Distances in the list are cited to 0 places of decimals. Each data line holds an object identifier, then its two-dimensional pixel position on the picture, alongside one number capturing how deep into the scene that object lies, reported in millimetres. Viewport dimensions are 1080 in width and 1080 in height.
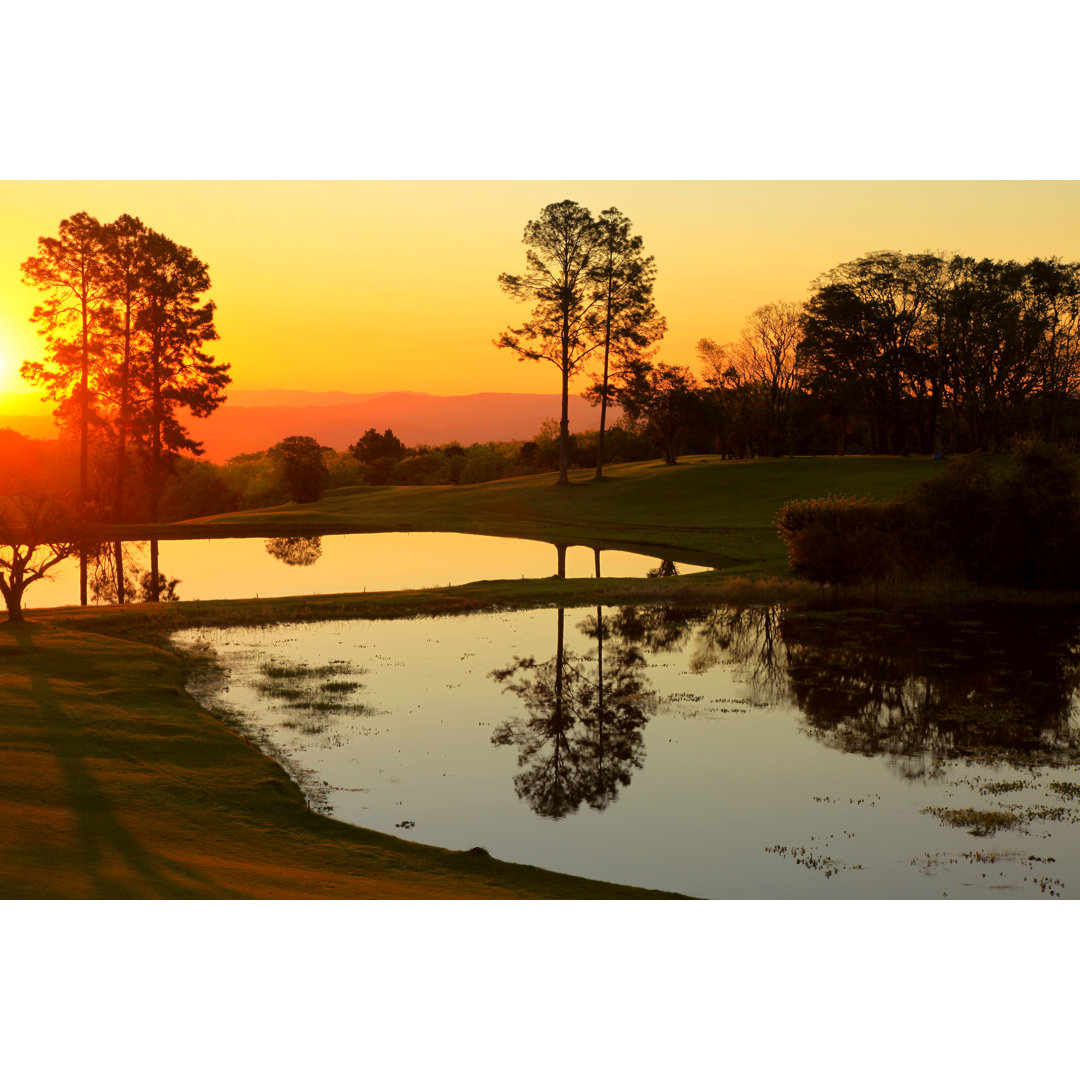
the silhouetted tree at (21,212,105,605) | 57844
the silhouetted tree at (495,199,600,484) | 74812
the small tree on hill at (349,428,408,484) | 126562
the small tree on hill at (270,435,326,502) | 82688
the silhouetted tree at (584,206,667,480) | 76375
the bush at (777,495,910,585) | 34281
